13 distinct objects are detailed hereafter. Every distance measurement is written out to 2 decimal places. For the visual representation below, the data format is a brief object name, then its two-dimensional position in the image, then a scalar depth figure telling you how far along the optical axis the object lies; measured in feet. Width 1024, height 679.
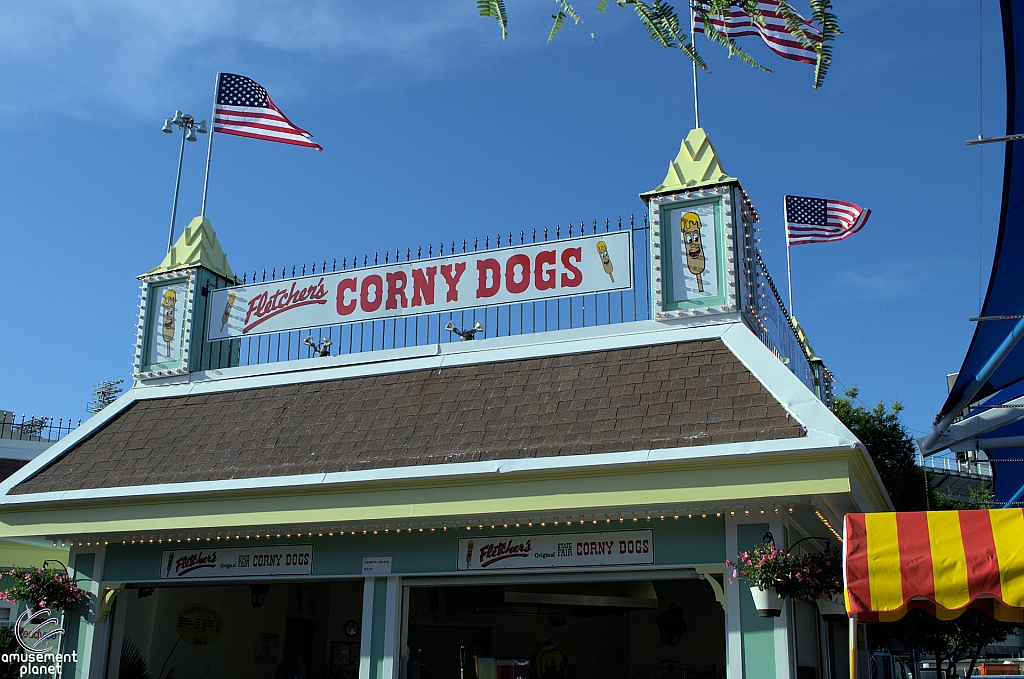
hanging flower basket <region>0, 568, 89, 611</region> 38.34
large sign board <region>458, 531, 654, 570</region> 31.48
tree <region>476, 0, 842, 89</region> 12.04
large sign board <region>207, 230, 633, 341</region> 38.73
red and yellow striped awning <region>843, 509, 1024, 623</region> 22.22
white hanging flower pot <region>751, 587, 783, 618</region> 28.02
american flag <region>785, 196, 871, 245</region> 60.08
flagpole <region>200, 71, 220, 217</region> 49.90
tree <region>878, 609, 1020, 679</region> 51.60
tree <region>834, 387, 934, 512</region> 85.40
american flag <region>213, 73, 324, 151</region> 49.42
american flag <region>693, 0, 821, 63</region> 36.63
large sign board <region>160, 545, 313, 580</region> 36.32
